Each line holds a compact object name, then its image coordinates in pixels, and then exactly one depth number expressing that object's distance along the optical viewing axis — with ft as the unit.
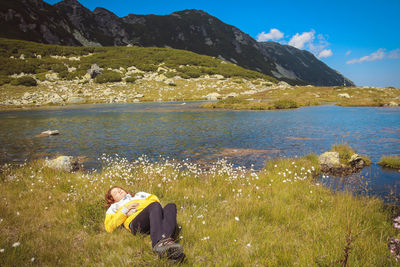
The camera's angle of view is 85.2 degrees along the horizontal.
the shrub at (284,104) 124.43
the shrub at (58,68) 225.29
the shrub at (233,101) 143.84
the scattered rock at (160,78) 238.89
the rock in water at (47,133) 60.44
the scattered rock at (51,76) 204.60
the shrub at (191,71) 266.77
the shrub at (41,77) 202.08
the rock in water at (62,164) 30.37
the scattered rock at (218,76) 270.59
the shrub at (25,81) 185.08
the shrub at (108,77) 218.18
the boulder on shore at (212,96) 204.13
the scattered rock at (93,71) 225.15
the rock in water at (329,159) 30.42
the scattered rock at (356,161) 31.22
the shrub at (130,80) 225.15
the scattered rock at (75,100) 178.89
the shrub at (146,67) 264.72
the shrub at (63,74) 215.90
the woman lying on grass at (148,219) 10.88
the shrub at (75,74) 215.92
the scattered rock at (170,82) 234.17
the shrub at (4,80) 182.50
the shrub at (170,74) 256.50
